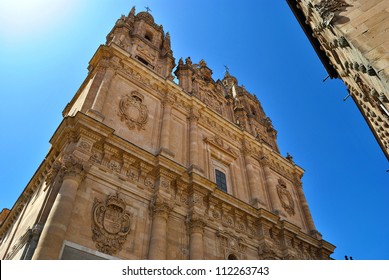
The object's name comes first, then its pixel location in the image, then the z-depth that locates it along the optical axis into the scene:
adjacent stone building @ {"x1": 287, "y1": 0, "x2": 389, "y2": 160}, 6.49
